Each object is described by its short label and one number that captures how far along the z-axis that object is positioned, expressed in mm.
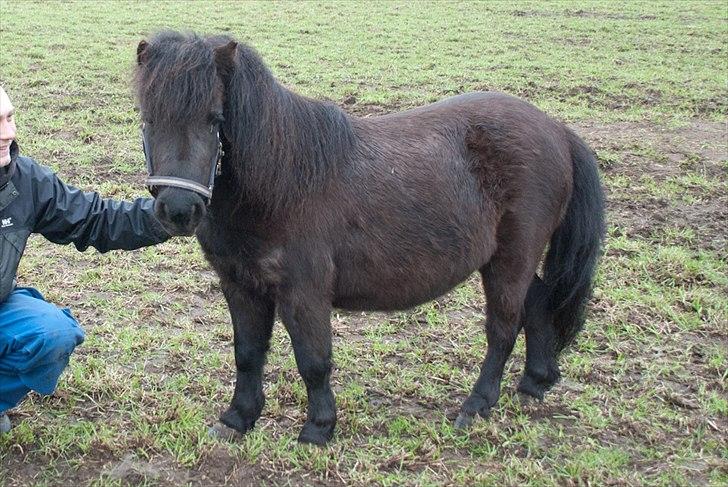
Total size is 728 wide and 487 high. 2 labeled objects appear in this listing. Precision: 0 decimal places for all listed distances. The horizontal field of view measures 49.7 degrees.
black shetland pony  2713
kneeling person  3018
